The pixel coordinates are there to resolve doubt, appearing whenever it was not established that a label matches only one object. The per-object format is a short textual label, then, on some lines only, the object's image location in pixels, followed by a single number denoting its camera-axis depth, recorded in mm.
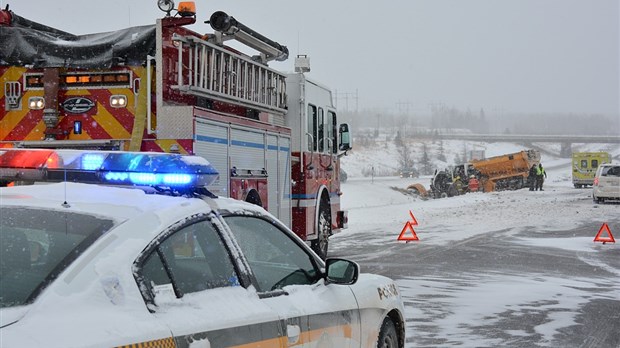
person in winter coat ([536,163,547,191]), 51469
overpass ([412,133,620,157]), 182500
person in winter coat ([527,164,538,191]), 51438
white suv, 36969
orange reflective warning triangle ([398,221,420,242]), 20181
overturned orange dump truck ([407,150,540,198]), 49344
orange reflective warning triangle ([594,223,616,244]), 19766
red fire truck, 9898
